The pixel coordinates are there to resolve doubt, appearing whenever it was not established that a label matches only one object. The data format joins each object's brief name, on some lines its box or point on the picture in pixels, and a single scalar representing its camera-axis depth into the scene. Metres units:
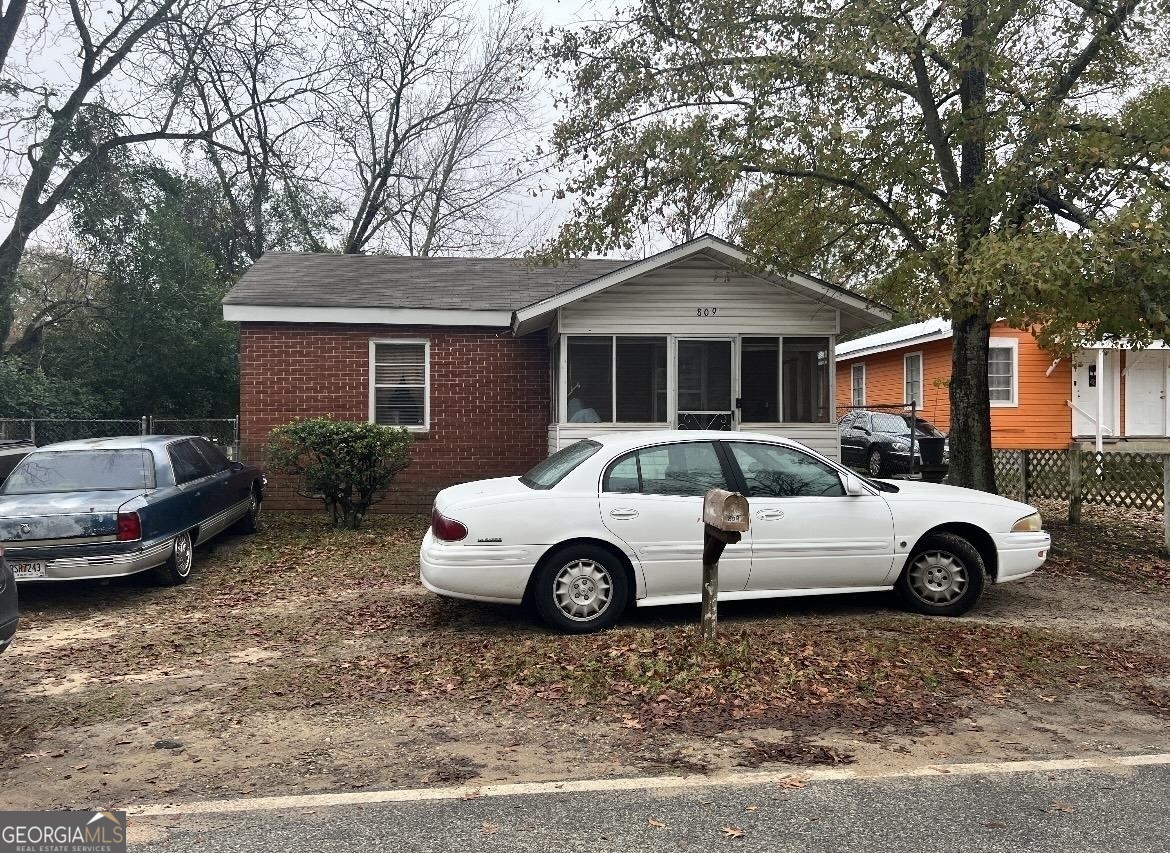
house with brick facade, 12.14
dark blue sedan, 7.34
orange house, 19.95
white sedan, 6.21
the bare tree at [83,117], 20.64
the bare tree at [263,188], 26.06
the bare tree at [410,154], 29.48
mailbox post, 5.43
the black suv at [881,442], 17.16
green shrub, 10.91
